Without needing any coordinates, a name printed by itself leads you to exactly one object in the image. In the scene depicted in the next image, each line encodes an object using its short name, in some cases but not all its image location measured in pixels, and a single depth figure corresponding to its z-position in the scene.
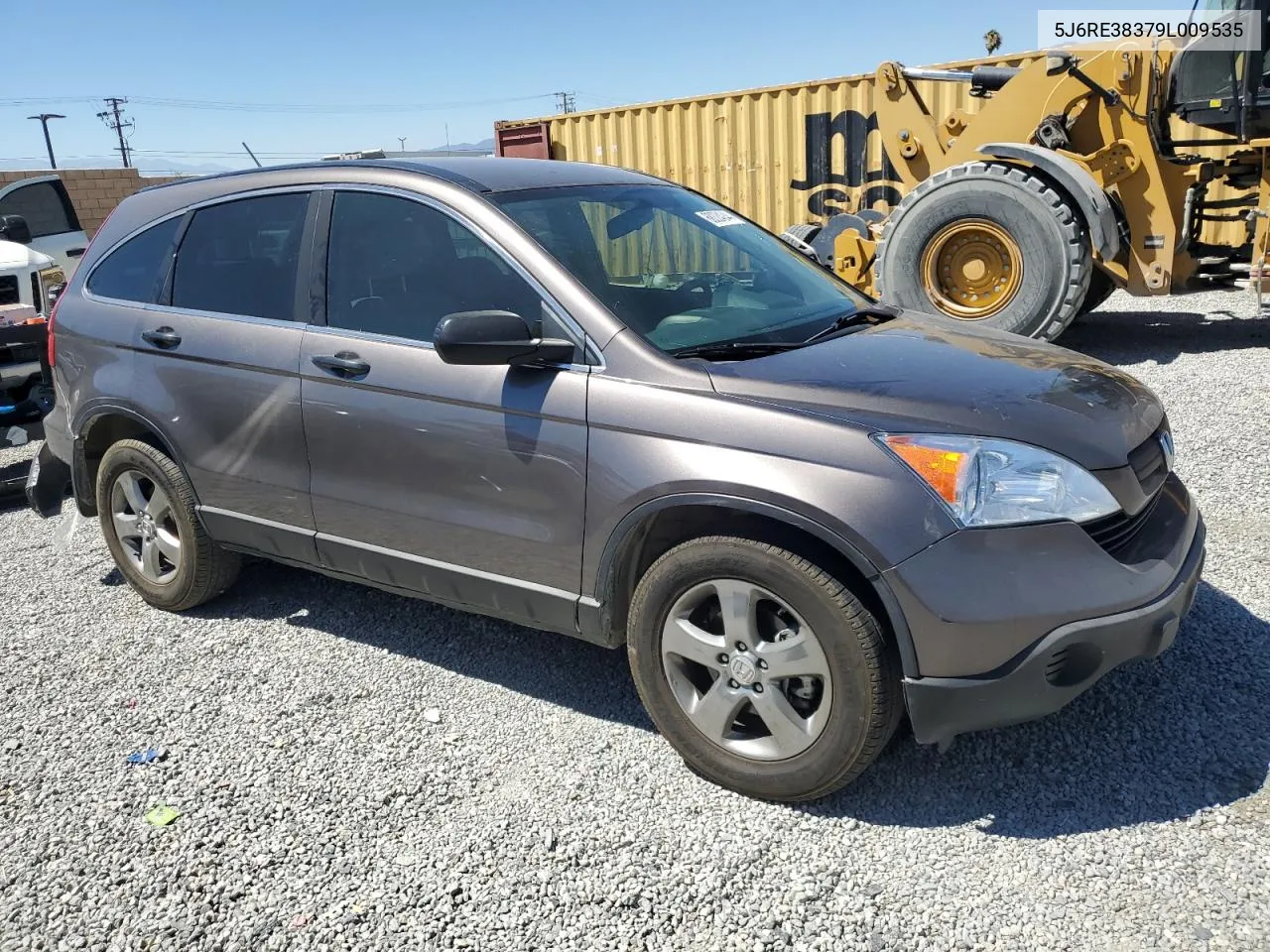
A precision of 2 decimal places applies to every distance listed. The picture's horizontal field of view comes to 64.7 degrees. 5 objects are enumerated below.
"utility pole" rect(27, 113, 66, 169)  56.50
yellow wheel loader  7.77
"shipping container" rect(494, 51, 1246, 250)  12.53
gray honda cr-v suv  2.60
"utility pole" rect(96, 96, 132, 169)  71.19
